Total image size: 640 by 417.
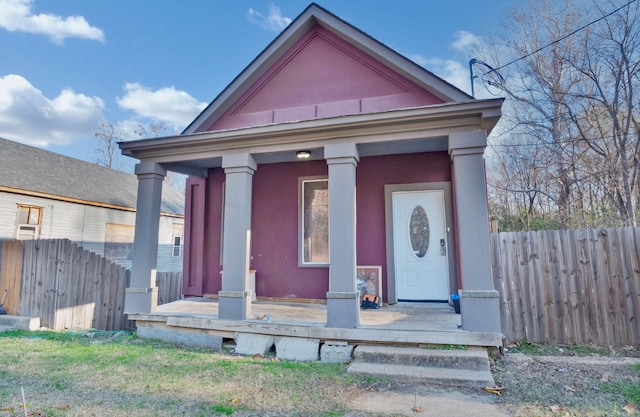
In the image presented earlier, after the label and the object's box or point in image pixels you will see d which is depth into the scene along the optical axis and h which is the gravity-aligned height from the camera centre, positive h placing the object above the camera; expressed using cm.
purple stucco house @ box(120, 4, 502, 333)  419 +126
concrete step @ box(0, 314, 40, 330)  675 -125
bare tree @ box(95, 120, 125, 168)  2195 +762
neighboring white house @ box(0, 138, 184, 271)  1016 +185
